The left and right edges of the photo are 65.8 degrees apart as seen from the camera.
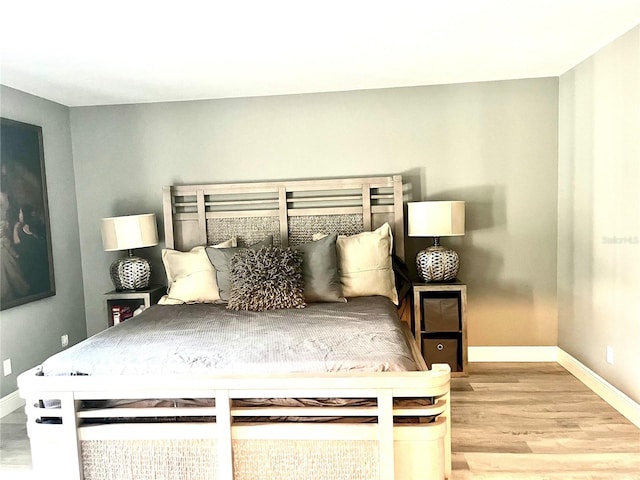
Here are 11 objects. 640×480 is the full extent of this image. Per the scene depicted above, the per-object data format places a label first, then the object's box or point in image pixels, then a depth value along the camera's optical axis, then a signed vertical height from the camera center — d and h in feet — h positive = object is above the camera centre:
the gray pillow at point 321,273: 11.43 -1.39
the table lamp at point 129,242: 12.82 -0.59
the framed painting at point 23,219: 11.32 +0.12
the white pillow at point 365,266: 12.01 -1.34
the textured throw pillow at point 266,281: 10.91 -1.49
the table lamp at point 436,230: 12.14 -0.54
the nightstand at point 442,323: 12.29 -2.85
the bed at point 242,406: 7.06 -2.81
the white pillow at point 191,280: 12.16 -1.55
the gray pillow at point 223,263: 11.78 -1.12
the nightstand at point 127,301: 12.92 -2.19
